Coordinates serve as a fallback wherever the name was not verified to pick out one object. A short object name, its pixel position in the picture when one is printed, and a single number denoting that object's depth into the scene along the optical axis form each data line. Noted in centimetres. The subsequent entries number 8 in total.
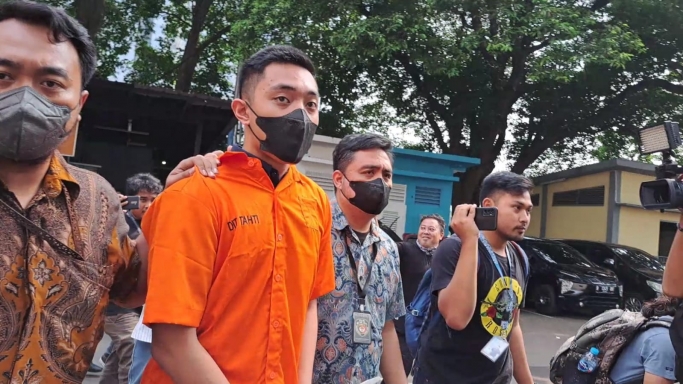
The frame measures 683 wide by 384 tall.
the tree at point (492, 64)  1163
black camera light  250
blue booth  1056
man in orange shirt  144
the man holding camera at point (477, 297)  254
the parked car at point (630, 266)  1201
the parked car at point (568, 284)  1170
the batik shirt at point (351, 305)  213
